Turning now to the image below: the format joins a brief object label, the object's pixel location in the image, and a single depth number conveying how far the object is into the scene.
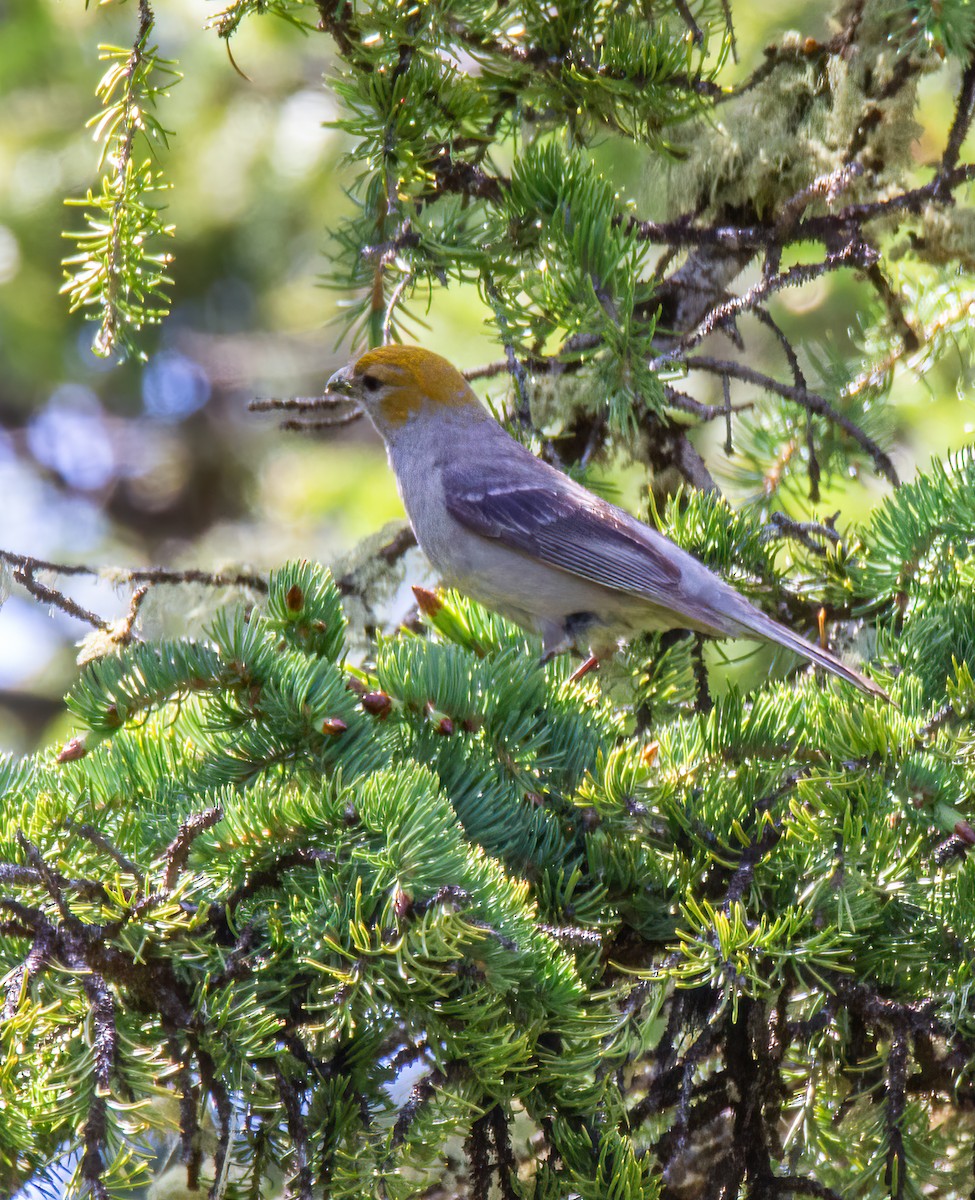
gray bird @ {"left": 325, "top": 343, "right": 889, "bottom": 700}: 9.03
